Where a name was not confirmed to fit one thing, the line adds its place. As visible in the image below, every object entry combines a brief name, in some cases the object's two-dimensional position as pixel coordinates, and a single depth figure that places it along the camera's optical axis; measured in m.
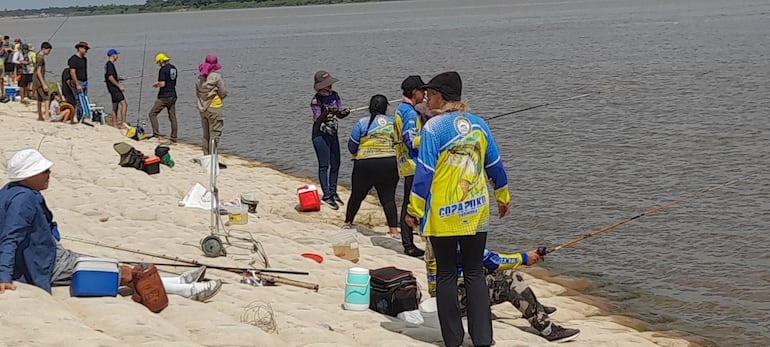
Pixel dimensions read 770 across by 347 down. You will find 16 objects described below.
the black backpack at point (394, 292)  7.57
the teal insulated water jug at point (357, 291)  7.63
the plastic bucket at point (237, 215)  11.16
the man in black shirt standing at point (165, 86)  18.17
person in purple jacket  12.05
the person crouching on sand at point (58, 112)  18.92
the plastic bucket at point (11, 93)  24.14
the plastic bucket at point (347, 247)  9.94
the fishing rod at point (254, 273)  8.21
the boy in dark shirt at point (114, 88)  18.88
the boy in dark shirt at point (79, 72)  18.46
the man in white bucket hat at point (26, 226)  6.02
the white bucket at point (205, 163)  15.03
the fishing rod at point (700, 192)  13.73
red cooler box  12.94
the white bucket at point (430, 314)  7.35
